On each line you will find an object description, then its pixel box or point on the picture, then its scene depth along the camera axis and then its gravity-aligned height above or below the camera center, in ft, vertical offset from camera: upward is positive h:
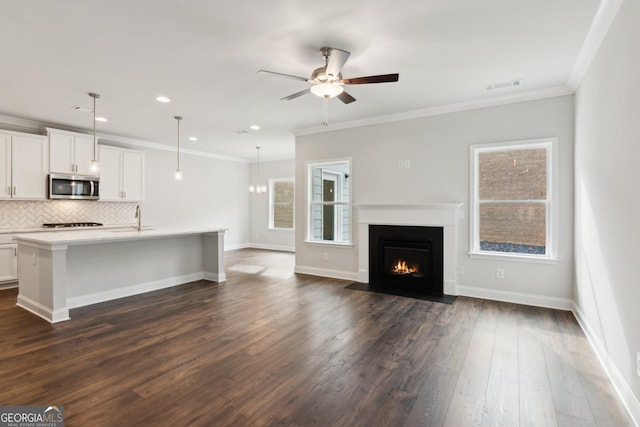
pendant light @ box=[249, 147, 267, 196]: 31.30 +3.70
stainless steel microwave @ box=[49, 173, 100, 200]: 18.47 +1.45
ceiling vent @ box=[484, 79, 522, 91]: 12.67 +5.10
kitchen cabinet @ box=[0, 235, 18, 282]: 16.56 -2.52
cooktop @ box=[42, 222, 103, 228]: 18.86 -0.82
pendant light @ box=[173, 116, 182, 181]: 17.38 +2.08
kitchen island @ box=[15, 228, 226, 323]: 12.01 -2.46
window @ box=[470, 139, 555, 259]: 13.89 +0.55
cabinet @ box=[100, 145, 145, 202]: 20.72 +2.46
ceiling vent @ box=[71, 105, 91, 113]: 15.76 +5.09
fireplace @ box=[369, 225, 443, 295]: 15.88 -2.41
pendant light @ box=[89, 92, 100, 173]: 13.96 +4.73
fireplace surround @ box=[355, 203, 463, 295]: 15.43 -0.45
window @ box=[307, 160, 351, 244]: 19.45 +0.52
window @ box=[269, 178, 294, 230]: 31.35 +0.81
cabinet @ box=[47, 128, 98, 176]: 18.34 +3.49
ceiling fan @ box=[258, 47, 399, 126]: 9.35 +4.11
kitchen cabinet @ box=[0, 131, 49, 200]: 16.84 +2.45
